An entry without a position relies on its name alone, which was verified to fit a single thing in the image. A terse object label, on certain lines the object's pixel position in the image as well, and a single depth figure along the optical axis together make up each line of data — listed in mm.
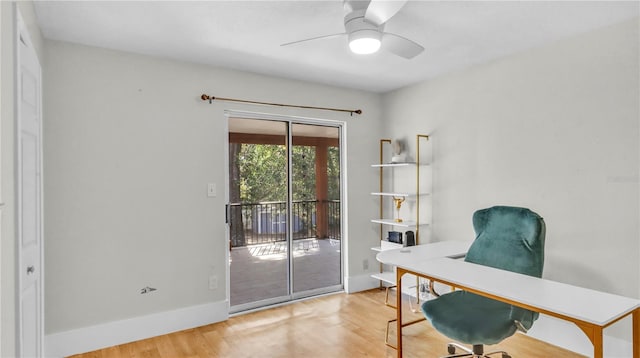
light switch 3396
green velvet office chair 2061
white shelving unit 3918
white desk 1546
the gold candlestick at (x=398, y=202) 4023
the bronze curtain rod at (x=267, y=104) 3346
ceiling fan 1839
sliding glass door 3748
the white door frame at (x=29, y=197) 1565
